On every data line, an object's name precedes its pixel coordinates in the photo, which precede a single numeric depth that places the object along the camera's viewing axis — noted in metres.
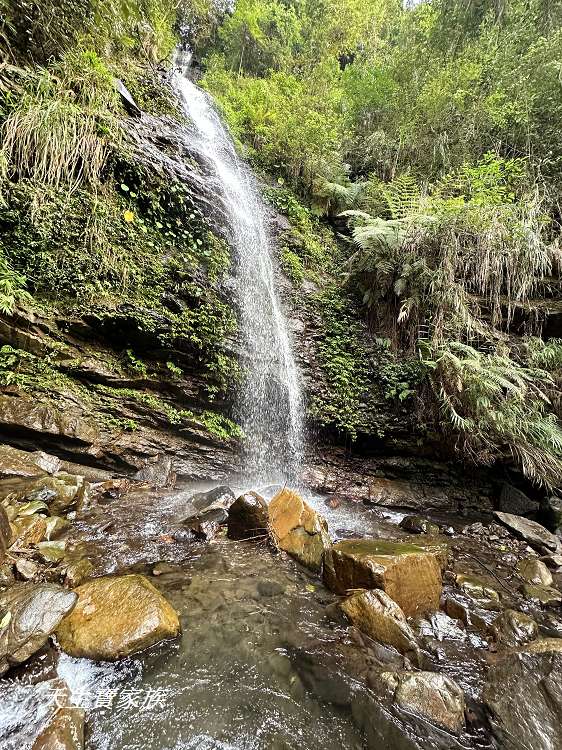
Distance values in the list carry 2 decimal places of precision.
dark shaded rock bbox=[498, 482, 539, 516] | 5.70
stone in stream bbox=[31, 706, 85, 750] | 1.58
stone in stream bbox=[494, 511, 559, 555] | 4.65
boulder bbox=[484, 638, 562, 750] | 1.89
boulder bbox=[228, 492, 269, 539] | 3.79
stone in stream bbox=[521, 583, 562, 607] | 3.40
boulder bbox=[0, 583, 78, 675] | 1.95
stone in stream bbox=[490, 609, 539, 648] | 2.77
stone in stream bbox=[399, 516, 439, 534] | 4.90
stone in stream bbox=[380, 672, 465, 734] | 1.96
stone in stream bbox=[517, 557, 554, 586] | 3.77
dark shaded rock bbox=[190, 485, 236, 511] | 4.34
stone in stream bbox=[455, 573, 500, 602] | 3.37
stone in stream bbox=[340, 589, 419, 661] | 2.48
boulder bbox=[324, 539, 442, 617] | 2.85
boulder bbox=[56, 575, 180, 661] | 2.12
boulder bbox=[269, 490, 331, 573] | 3.42
